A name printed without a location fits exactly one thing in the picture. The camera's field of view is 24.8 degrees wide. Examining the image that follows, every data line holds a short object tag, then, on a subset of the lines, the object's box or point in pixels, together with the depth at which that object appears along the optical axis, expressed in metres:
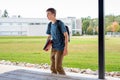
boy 3.22
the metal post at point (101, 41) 3.36
